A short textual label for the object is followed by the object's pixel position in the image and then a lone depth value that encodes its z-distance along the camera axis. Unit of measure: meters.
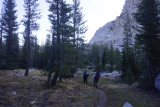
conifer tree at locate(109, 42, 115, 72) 49.51
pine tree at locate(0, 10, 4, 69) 22.44
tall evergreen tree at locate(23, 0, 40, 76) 18.91
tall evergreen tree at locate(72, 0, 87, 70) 23.53
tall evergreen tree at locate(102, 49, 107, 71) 47.09
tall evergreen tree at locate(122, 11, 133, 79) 30.26
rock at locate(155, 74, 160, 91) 10.34
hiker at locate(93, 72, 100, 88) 15.40
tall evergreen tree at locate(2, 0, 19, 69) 23.84
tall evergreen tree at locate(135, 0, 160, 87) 12.16
